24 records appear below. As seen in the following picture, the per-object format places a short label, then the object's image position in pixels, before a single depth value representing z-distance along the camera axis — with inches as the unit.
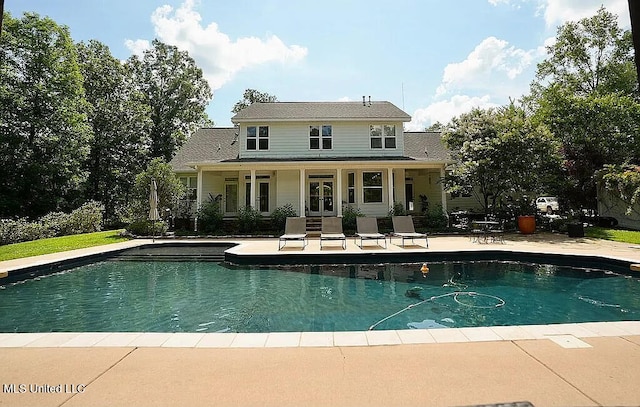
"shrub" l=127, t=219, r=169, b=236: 620.4
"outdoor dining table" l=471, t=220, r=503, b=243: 496.8
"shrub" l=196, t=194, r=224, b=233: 648.3
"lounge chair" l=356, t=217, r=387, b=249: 496.6
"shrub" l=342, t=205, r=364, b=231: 638.5
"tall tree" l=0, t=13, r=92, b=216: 845.8
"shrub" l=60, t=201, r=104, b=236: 661.9
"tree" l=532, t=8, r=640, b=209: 679.7
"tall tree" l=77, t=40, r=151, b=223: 1096.2
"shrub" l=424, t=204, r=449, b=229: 642.2
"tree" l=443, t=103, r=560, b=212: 578.2
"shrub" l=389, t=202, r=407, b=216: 668.1
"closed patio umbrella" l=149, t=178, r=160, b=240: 569.3
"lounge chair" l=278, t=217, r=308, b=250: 499.1
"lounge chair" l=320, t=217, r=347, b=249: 499.7
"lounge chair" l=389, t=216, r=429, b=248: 501.0
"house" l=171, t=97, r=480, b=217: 741.9
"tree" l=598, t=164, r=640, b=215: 529.7
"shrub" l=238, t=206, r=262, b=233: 634.2
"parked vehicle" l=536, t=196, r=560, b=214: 1026.7
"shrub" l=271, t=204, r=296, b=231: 647.1
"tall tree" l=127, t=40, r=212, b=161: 1268.5
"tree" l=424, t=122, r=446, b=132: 1619.7
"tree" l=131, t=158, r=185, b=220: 640.4
